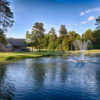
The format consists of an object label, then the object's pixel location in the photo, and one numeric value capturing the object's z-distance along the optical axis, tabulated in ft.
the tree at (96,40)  239.75
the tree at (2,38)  91.79
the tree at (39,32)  188.38
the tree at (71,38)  205.26
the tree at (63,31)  239.42
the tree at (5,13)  90.57
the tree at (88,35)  226.60
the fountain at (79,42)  206.99
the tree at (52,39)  230.48
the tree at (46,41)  276.41
